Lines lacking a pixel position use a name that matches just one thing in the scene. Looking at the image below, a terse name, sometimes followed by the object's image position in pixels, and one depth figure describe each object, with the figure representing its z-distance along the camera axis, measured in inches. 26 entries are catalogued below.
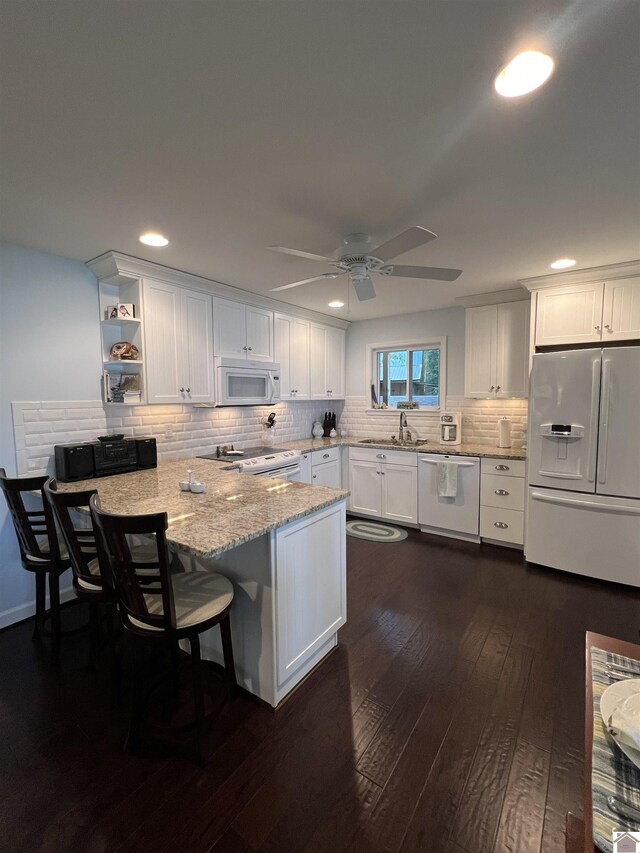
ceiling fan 88.4
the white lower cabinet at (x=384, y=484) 164.6
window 183.8
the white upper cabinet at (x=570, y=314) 121.9
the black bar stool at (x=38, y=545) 78.7
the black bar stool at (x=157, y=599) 54.9
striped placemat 23.9
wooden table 24.5
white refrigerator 112.1
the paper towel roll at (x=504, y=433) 155.9
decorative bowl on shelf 112.3
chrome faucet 187.0
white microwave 135.8
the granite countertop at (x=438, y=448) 145.0
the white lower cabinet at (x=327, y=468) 169.0
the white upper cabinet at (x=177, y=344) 116.0
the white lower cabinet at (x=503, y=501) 140.9
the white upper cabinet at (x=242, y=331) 137.0
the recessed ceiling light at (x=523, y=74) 44.3
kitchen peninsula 67.6
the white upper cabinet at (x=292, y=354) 163.5
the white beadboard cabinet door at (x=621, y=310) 115.9
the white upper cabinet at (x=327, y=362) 184.2
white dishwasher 149.6
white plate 31.5
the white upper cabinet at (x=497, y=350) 146.7
